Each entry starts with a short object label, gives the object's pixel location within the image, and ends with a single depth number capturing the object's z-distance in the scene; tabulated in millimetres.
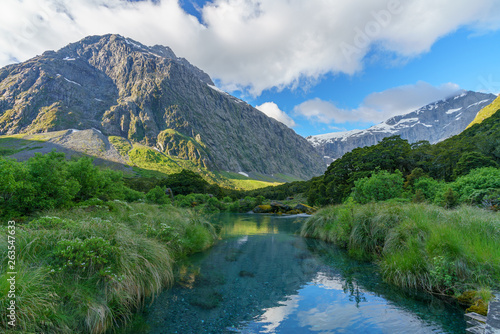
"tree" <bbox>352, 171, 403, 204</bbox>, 26550
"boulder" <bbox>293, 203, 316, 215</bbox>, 56969
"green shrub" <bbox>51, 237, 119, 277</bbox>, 6461
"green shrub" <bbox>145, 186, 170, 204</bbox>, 43919
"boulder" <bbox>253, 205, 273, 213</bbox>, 66875
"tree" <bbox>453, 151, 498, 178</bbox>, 26588
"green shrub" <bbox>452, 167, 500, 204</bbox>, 17922
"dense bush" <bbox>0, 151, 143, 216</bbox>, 10047
